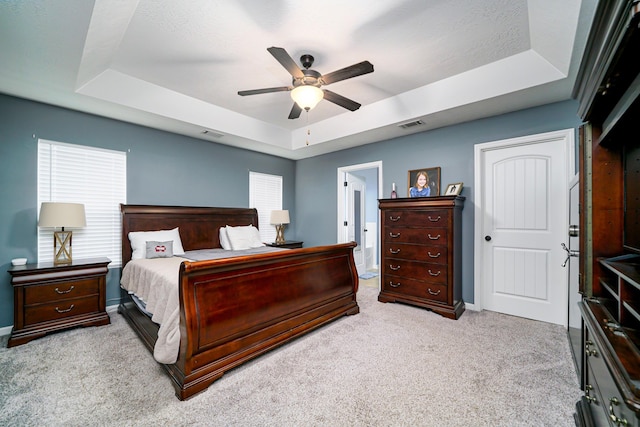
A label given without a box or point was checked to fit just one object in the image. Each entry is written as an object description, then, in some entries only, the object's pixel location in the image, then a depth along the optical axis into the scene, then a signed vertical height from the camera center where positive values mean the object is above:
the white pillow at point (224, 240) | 4.32 -0.43
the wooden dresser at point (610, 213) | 0.94 +0.01
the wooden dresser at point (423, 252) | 3.27 -0.50
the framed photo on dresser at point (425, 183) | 3.88 +0.46
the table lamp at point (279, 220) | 5.18 -0.12
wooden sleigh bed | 1.90 -0.81
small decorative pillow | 3.44 -0.47
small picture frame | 3.57 +0.34
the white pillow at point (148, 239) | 3.49 -0.35
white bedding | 1.94 -0.72
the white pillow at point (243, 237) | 4.25 -0.39
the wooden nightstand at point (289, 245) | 5.09 -0.60
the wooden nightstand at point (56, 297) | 2.61 -0.88
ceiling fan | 2.12 +1.17
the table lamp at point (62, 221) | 2.85 -0.08
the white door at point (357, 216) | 5.30 -0.04
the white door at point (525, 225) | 3.03 -0.13
